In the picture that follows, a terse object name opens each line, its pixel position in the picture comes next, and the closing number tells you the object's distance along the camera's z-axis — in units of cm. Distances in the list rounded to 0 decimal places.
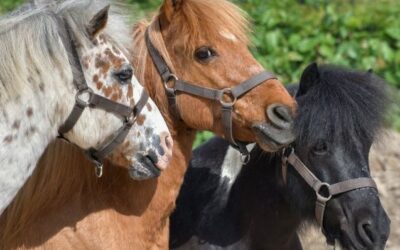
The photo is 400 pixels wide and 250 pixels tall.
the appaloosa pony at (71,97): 701
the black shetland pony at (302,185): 793
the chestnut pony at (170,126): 774
